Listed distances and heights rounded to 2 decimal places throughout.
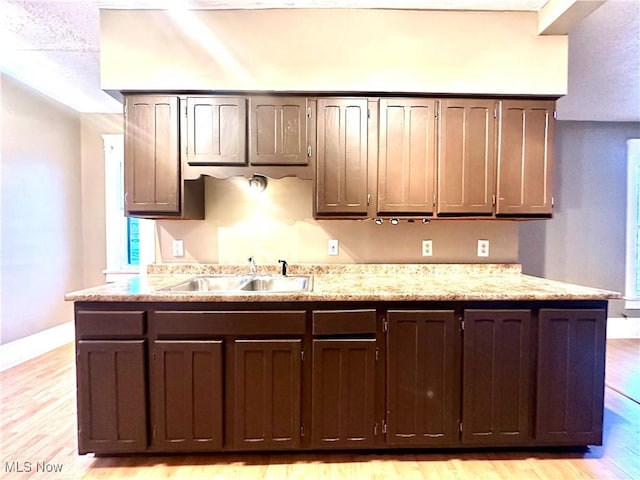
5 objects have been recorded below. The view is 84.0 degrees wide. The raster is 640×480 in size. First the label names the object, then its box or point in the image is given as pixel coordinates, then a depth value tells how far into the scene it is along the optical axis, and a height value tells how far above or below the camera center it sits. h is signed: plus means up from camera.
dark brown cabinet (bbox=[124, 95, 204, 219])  2.27 +0.49
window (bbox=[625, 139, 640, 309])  4.19 +0.17
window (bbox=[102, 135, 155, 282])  4.20 +0.14
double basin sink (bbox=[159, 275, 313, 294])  2.50 -0.36
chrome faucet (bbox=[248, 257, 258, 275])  2.57 -0.26
